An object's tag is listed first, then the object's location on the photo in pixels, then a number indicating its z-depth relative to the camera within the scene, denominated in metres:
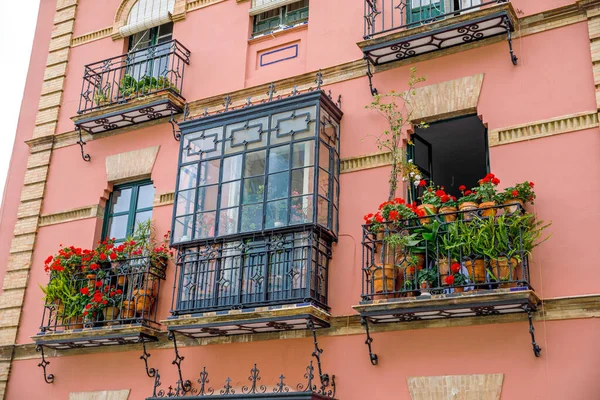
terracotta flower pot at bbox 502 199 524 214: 8.16
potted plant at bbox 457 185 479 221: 8.47
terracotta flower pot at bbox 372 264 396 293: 8.66
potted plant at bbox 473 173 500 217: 8.41
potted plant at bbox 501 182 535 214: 8.34
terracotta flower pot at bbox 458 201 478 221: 8.45
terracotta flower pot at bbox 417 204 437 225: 8.70
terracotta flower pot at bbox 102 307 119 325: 10.57
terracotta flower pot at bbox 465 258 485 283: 8.22
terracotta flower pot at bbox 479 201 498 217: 8.35
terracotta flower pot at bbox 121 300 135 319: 10.46
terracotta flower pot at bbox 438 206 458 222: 8.63
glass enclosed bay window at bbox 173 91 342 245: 9.66
